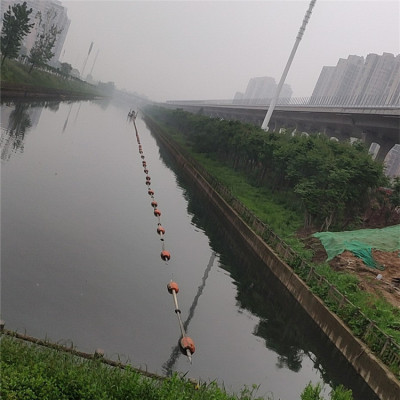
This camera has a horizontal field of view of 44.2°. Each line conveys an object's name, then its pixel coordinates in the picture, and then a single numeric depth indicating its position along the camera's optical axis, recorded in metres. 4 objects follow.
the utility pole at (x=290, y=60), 57.53
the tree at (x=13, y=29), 65.81
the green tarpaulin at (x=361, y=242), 25.61
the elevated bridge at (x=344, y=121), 49.69
